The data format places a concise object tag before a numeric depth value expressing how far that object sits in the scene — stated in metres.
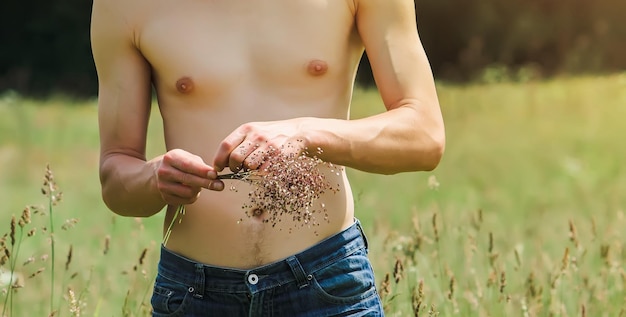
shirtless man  4.54
